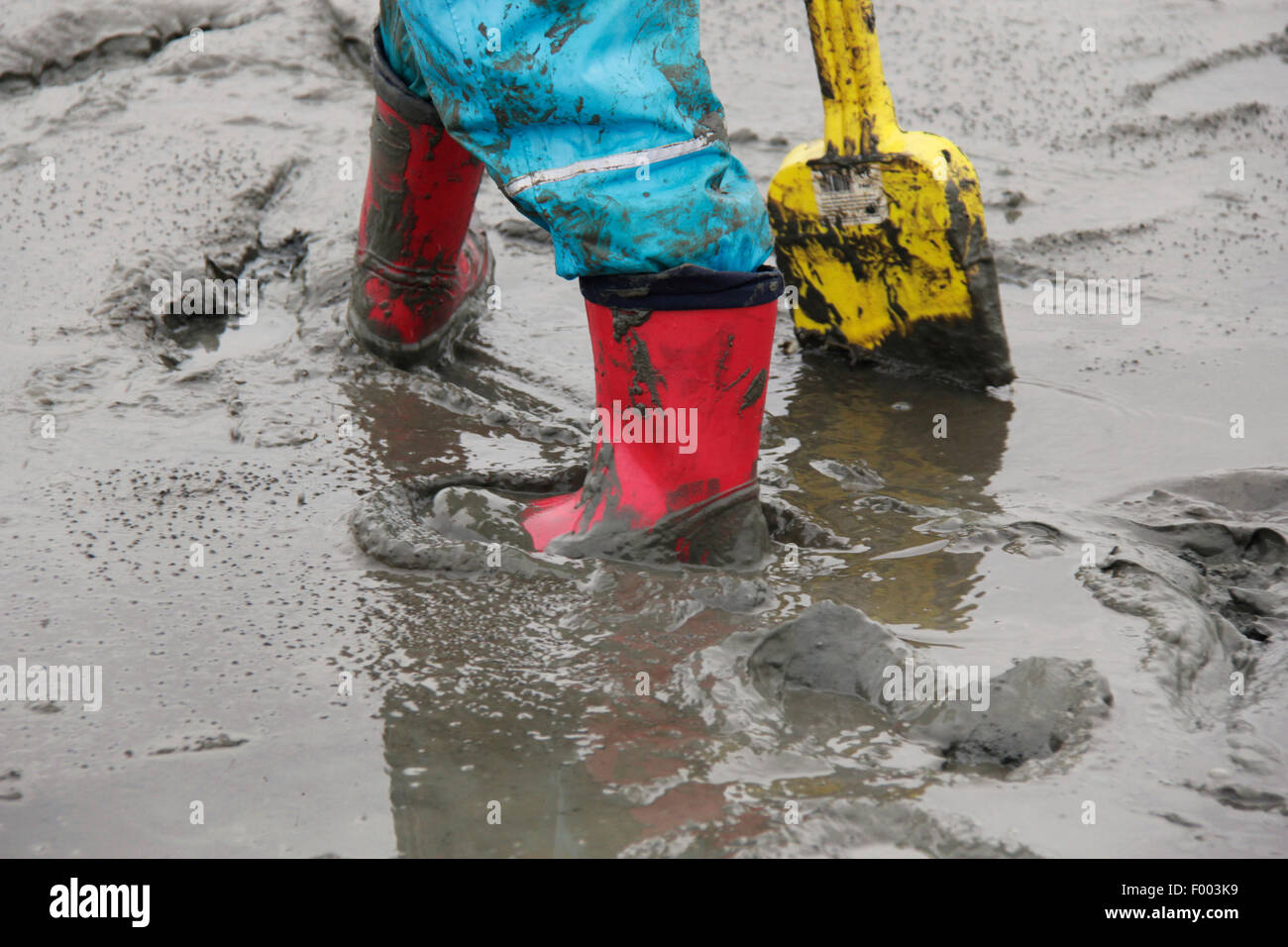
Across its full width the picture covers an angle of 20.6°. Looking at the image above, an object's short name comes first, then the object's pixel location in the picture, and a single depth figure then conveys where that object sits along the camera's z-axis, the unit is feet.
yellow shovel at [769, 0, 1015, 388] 7.84
